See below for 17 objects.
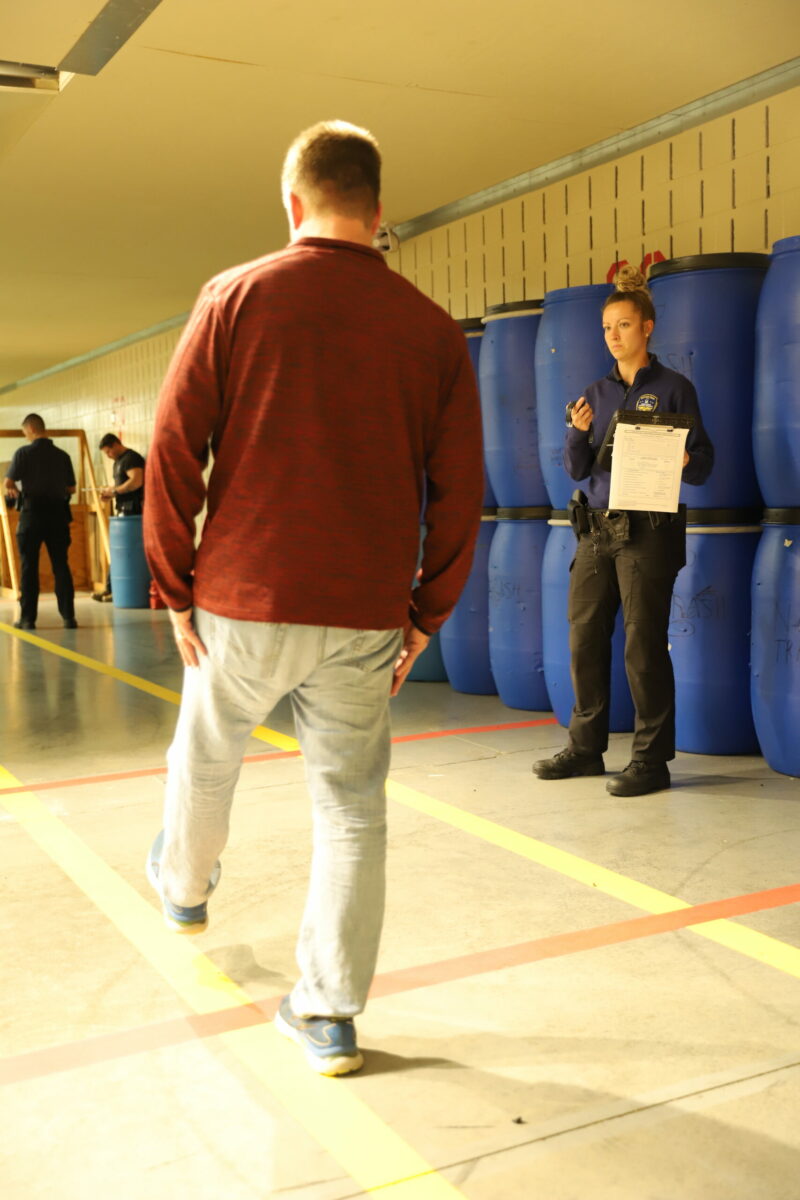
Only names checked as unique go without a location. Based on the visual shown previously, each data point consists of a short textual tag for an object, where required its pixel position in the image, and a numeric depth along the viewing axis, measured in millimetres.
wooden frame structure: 12797
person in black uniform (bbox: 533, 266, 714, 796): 3959
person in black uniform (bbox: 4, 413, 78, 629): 9539
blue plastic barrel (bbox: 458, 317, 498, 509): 5918
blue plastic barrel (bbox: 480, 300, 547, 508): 5469
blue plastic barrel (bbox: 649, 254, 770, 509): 4395
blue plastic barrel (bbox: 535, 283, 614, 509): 4922
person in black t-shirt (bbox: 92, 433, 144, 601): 11188
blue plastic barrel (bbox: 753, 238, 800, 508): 4066
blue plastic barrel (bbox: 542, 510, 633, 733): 4961
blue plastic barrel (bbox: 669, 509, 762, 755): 4484
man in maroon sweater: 1849
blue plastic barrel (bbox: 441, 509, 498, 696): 5875
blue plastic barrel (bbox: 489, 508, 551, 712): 5449
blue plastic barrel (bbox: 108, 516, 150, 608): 11273
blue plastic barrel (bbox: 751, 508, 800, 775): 4113
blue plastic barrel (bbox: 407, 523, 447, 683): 6426
